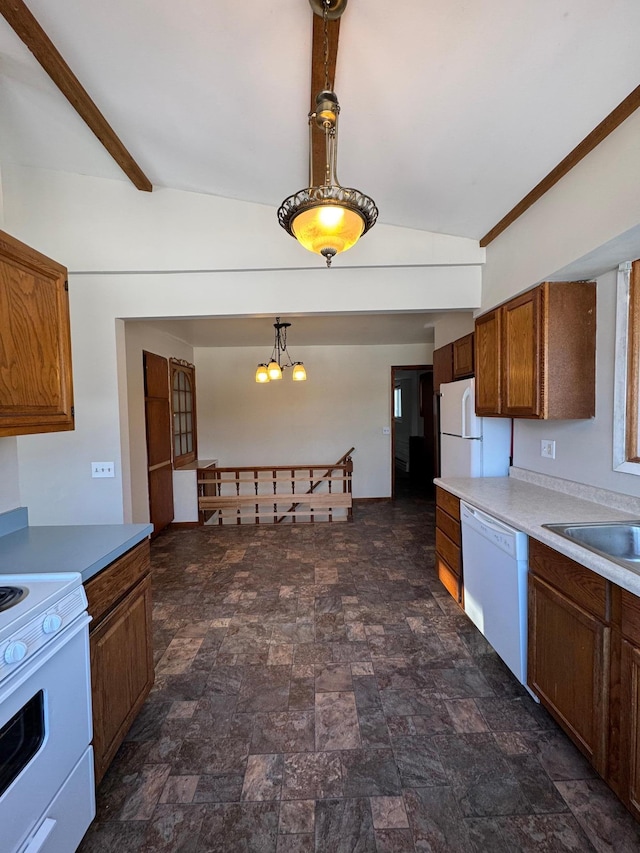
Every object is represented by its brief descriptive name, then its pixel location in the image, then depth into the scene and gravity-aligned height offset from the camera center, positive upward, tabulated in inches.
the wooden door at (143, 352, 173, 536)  159.6 -10.2
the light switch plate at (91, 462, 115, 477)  107.3 -15.1
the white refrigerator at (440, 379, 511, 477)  113.8 -8.7
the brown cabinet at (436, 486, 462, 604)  99.8 -38.0
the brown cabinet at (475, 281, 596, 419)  81.4 +13.5
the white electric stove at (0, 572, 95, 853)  35.7 -32.9
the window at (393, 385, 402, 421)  389.4 +11.2
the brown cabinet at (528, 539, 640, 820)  47.4 -37.4
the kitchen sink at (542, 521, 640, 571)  65.2 -22.7
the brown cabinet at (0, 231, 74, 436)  57.0 +12.9
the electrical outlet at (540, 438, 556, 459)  96.5 -10.2
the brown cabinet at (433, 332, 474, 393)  122.0 +18.9
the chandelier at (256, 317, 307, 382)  174.9 +22.4
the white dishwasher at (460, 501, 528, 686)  69.1 -36.5
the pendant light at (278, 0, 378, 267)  49.2 +28.6
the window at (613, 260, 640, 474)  72.4 +7.6
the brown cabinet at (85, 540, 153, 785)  52.1 -36.7
